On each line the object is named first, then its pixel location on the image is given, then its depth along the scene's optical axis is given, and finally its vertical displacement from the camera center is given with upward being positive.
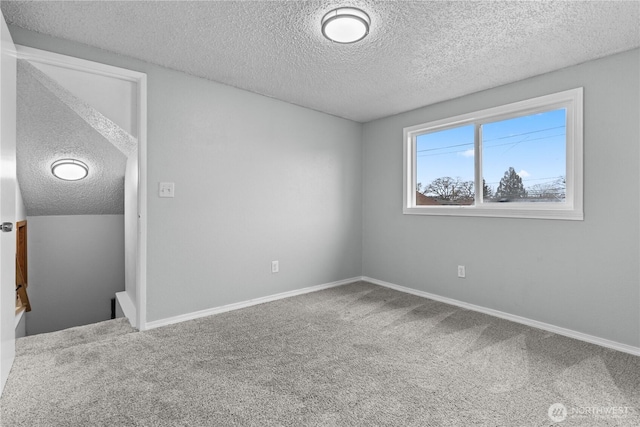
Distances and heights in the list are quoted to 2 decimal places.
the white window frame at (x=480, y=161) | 2.44 +0.47
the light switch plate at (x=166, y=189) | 2.59 +0.20
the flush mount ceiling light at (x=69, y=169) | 3.09 +0.44
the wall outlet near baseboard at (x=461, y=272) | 3.16 -0.60
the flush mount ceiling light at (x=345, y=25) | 1.80 +1.12
